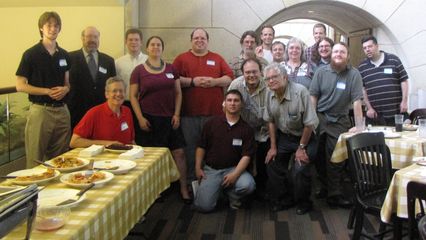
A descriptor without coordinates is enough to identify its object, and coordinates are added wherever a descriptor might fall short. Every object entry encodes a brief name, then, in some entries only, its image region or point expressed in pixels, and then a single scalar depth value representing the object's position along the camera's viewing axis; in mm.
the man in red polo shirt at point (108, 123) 2820
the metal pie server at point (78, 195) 1719
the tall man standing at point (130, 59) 3900
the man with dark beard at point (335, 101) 3814
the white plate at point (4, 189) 1710
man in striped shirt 4324
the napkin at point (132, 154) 2520
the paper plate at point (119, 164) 2247
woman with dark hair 3609
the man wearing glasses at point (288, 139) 3533
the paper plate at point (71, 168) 2215
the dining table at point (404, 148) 3084
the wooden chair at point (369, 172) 2701
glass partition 4070
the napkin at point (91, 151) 2588
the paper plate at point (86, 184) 1958
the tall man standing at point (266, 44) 4312
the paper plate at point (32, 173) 1960
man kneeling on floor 3625
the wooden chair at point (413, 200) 1843
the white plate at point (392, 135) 3279
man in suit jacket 3701
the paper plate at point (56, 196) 1717
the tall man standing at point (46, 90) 3215
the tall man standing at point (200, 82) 3984
